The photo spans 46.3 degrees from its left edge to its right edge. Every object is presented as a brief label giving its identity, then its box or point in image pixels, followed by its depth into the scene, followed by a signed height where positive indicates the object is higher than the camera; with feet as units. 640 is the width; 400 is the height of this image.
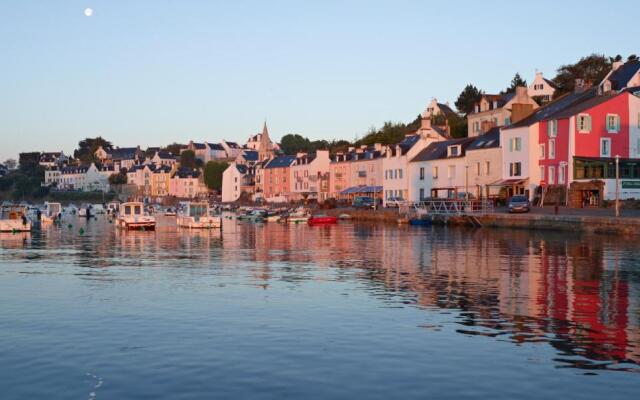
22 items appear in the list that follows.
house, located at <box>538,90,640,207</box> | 231.50 +18.04
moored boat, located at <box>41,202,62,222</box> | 337.31 -3.88
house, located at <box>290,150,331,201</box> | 469.57 +19.21
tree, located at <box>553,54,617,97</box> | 368.27 +66.71
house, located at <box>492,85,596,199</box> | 254.47 +18.79
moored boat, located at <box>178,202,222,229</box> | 259.39 -4.79
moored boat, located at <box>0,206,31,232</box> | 233.76 -6.12
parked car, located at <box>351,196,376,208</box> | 353.51 +1.10
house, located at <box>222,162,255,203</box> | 620.90 +19.45
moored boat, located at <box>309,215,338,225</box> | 292.20 -6.14
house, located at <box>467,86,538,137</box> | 327.67 +42.89
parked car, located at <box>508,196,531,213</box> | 231.71 -0.09
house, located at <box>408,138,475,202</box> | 296.30 +13.98
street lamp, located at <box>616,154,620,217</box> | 192.87 +1.43
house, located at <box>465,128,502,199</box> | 274.57 +14.70
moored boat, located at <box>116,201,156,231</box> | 254.27 -5.54
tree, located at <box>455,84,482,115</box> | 446.24 +63.42
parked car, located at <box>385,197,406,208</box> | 325.15 +1.35
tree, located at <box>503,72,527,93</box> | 428.56 +70.75
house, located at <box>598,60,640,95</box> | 261.44 +46.76
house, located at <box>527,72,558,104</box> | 367.86 +57.14
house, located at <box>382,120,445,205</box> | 334.85 +20.24
